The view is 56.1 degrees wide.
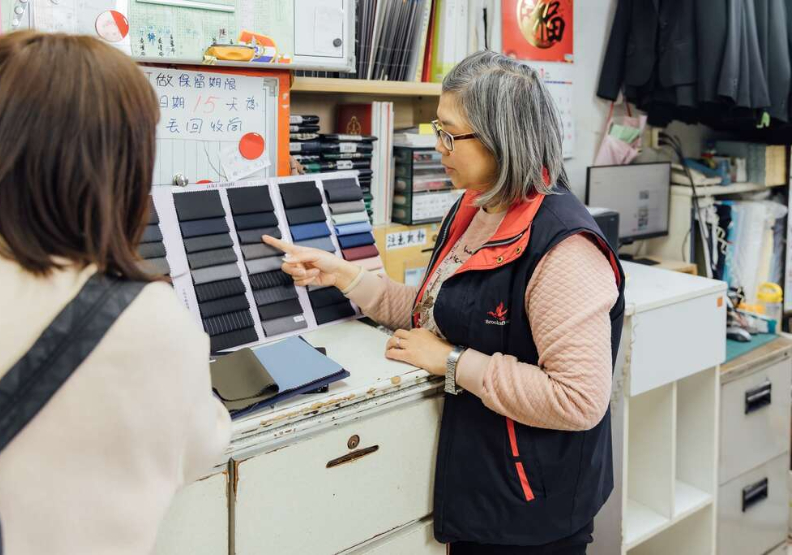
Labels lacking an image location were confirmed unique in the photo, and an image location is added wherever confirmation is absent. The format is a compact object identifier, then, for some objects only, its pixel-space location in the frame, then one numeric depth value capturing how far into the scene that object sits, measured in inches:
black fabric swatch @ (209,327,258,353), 53.5
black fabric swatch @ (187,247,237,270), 55.0
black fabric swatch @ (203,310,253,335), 54.0
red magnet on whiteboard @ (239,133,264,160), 63.2
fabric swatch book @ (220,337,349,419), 44.8
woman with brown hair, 25.9
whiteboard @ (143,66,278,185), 58.8
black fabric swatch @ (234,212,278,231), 58.5
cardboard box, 82.4
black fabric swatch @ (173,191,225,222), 55.9
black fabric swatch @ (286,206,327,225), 61.6
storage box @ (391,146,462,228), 82.5
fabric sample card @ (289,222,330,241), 61.1
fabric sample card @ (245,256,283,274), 58.0
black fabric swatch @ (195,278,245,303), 54.6
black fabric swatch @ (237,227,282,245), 58.2
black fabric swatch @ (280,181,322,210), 62.0
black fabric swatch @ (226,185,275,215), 58.9
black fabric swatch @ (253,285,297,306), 57.5
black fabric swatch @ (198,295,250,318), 54.2
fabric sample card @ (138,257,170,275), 52.6
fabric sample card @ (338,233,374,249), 63.7
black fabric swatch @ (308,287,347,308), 60.6
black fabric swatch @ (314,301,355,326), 60.2
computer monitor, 108.1
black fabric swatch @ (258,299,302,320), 57.3
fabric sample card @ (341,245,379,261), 63.3
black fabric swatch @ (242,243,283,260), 58.1
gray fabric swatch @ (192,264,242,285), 54.8
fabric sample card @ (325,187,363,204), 64.9
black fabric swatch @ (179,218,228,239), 55.4
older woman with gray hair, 47.4
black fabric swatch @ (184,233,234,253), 55.2
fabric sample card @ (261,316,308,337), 56.9
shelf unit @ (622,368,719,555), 80.2
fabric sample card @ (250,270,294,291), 57.8
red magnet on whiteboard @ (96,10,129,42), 52.4
